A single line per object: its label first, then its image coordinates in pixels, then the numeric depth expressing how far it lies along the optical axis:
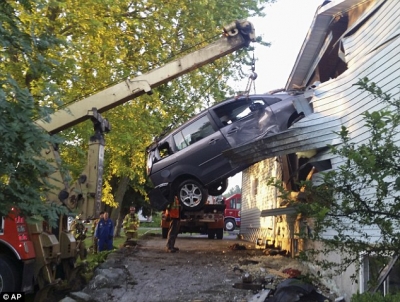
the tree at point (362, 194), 4.33
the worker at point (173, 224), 15.49
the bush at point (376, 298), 5.27
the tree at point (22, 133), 5.12
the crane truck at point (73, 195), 8.80
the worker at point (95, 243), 16.86
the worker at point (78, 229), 14.18
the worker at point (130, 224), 21.25
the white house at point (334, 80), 8.47
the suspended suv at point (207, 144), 12.66
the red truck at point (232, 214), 40.41
